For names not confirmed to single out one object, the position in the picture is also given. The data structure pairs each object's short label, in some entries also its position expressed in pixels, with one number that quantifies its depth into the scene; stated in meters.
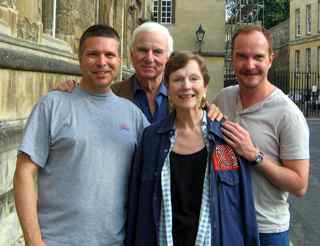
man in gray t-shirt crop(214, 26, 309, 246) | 2.16
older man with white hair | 2.80
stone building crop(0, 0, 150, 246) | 3.72
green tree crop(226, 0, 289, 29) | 58.31
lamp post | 22.56
